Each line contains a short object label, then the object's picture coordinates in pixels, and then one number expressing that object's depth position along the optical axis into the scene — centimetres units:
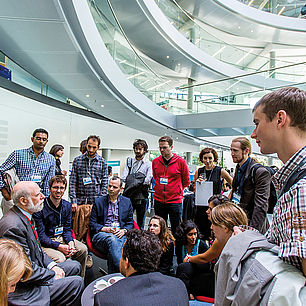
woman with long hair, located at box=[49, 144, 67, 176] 445
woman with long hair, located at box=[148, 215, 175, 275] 261
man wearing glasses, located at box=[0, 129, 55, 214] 294
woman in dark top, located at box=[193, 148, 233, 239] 319
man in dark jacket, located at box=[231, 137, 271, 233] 213
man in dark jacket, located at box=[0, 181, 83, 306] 166
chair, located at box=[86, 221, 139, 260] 272
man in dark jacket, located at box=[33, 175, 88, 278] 255
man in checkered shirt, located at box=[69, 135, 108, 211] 335
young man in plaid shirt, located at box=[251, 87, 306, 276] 58
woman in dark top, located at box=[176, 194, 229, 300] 203
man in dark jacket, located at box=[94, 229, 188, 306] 114
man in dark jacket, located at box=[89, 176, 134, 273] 269
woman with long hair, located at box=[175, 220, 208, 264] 275
